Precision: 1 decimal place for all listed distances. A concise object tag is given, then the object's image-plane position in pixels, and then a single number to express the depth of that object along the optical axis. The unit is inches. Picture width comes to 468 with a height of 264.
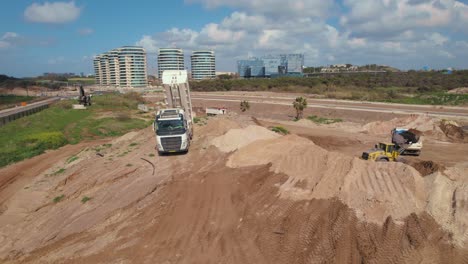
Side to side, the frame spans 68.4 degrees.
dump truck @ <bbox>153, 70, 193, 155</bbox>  843.4
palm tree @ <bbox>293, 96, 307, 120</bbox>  1962.4
